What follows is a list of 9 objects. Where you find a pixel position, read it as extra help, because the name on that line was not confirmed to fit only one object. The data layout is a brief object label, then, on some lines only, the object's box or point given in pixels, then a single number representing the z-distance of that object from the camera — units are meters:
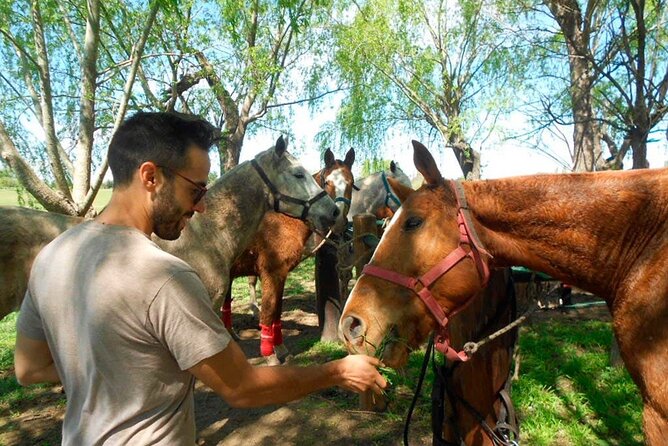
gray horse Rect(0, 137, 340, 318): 3.59
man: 1.29
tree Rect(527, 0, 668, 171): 4.75
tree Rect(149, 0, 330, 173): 11.66
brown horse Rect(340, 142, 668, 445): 1.75
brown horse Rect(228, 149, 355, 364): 5.60
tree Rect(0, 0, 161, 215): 4.45
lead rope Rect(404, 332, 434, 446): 2.55
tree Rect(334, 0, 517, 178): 19.62
